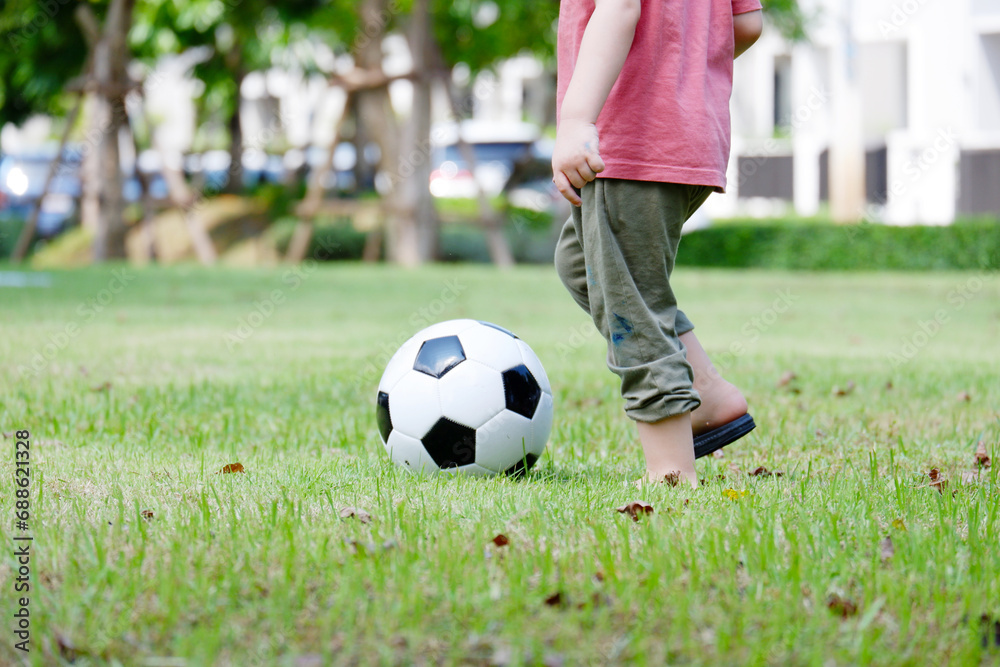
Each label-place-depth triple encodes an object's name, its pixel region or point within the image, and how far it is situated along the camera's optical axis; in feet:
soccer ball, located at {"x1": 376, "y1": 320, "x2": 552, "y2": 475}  20.75
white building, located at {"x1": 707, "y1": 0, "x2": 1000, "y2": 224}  139.33
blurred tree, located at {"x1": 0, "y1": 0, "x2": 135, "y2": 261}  107.14
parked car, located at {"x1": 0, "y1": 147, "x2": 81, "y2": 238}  163.43
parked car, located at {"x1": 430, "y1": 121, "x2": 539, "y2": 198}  183.42
